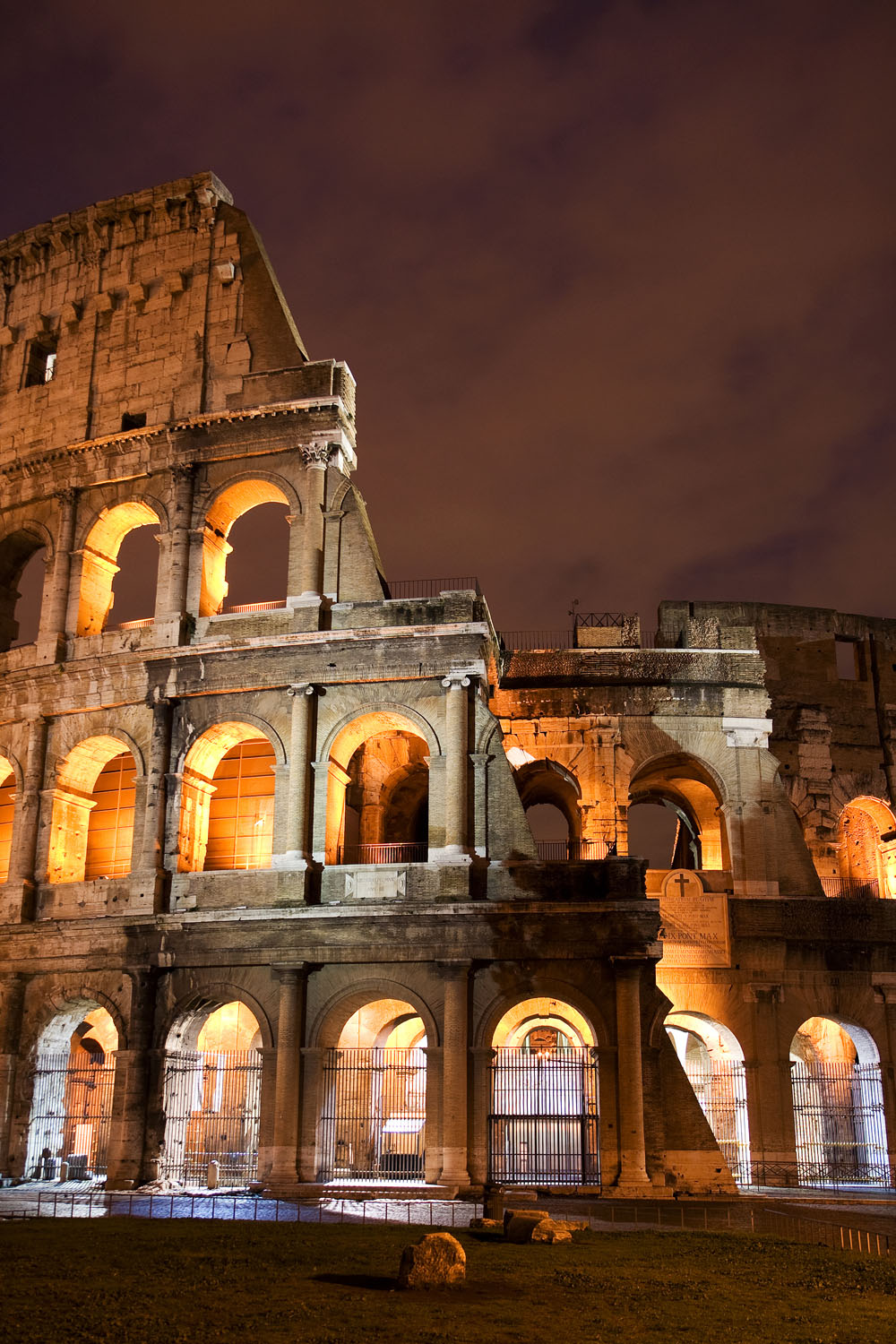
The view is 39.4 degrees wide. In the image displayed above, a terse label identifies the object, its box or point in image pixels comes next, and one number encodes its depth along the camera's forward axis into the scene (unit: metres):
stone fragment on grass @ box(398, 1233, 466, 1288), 10.14
